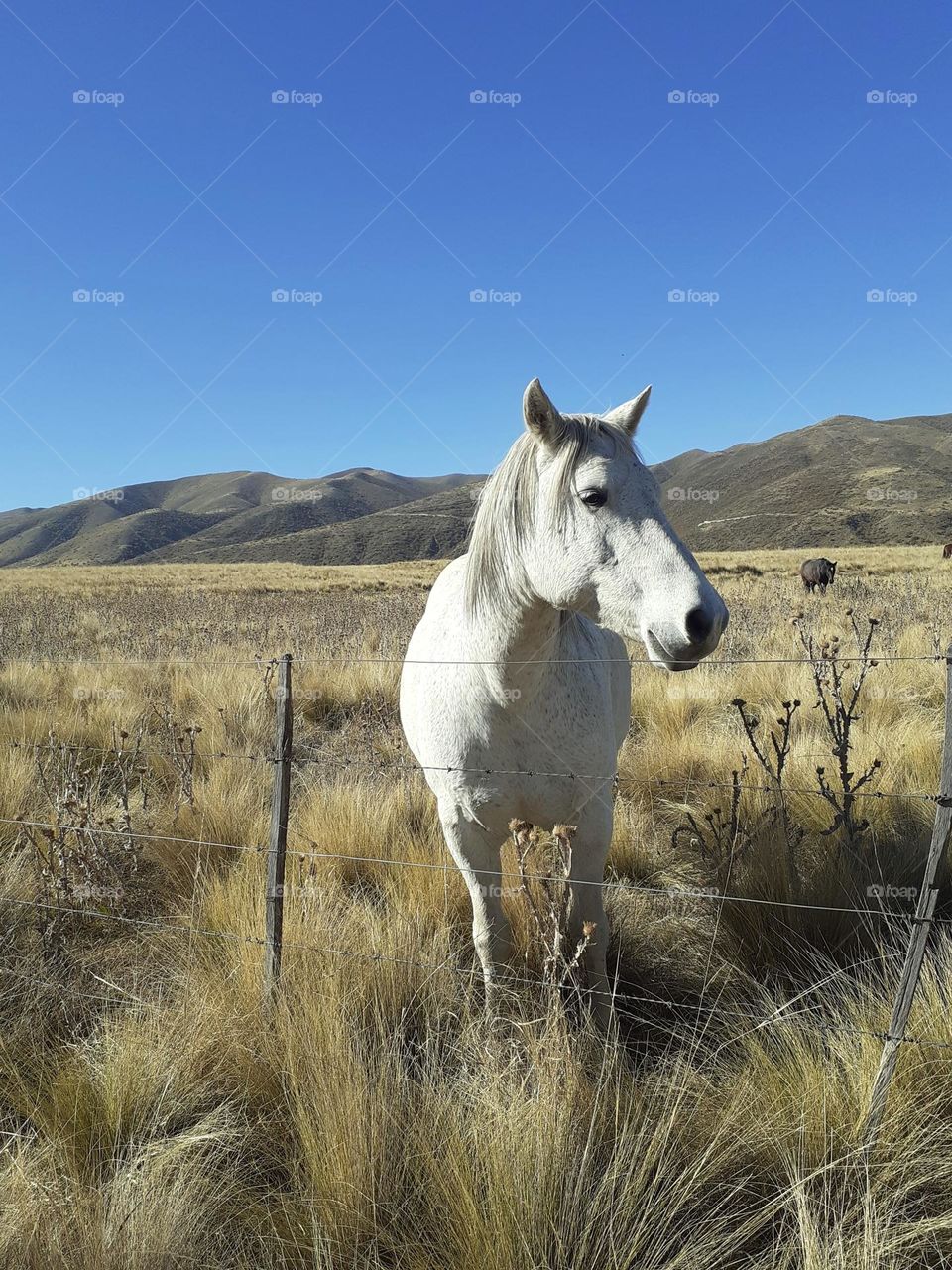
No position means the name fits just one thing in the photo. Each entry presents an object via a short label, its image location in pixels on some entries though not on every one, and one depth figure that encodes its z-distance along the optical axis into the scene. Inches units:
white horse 80.7
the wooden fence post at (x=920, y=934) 80.5
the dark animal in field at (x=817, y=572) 791.7
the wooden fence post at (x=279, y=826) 109.7
